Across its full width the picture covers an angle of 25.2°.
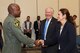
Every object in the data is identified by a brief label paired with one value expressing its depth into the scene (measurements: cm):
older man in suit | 428
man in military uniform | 339
